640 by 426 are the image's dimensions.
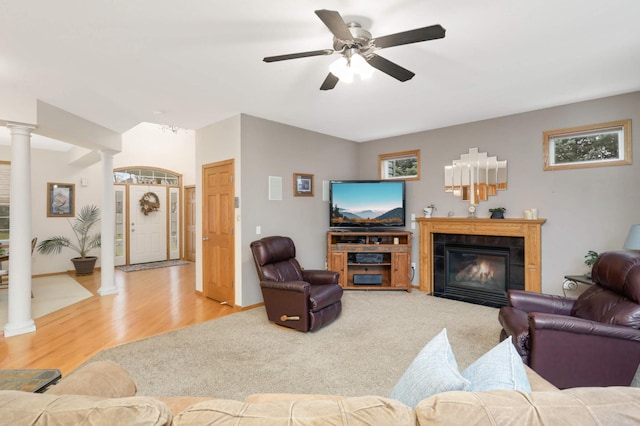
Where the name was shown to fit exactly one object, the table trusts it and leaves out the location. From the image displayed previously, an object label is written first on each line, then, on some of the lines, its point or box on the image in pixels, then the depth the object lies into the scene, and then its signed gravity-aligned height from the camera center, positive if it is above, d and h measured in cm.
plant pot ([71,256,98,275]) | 634 -102
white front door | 752 -33
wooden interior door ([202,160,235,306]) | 434 -26
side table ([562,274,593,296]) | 351 -81
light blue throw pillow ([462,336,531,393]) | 104 -57
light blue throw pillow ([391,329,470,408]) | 100 -55
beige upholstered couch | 69 -46
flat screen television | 532 +16
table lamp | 307 -28
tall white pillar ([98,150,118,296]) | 499 -24
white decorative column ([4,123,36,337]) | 343 -19
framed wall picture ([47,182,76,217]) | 643 +33
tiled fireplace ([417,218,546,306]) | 423 -68
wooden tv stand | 510 -76
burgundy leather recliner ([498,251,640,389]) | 213 -93
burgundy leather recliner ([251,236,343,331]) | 342 -89
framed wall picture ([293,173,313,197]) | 491 +46
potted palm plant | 636 -57
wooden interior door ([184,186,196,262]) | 819 -24
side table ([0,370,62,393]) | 148 -82
